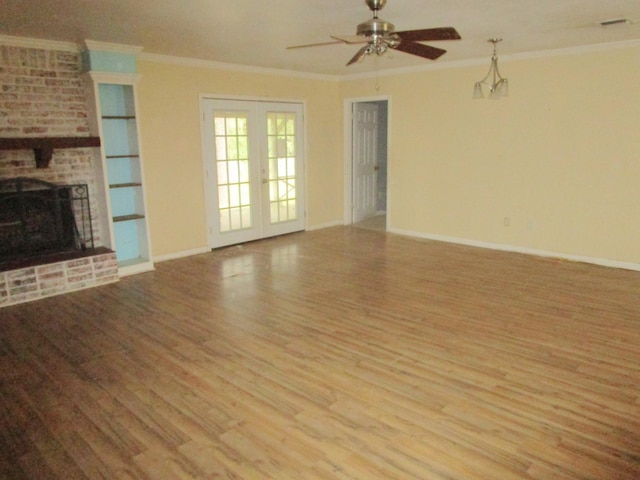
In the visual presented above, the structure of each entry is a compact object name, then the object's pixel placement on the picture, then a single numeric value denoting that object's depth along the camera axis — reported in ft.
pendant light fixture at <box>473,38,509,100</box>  16.92
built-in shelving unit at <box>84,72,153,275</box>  16.69
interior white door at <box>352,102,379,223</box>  25.95
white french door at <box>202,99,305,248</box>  20.38
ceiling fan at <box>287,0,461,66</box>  9.55
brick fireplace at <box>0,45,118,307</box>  14.70
